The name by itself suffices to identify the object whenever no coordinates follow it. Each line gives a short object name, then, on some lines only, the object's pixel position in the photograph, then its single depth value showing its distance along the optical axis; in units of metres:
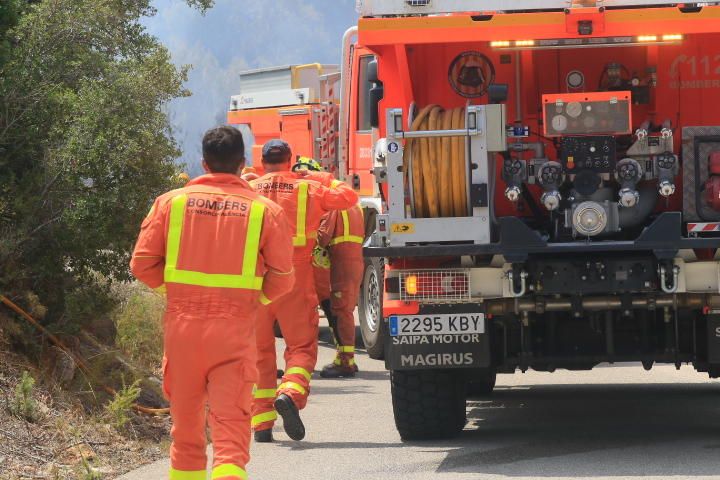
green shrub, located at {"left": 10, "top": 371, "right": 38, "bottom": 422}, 15.60
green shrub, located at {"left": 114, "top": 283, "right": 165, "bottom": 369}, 22.02
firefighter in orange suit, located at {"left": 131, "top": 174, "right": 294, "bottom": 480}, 11.87
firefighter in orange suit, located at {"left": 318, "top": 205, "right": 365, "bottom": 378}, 23.66
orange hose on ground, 17.61
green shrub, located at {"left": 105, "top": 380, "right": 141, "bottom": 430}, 16.56
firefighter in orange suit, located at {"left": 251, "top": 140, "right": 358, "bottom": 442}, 17.47
